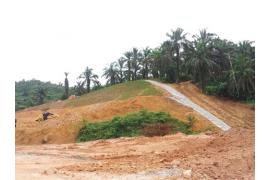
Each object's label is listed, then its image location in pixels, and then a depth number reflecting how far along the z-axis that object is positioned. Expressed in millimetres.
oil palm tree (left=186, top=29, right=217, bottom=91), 30031
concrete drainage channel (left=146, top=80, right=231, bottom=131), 21834
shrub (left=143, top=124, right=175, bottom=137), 18109
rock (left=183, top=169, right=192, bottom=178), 7168
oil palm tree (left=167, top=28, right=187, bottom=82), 32875
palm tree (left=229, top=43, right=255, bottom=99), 28578
